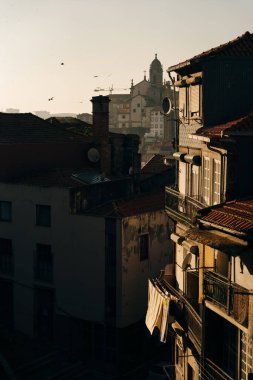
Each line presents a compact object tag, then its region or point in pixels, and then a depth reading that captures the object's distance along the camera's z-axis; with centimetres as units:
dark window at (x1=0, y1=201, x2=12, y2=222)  3847
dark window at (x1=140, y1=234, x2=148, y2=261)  3535
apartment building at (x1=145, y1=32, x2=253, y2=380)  1659
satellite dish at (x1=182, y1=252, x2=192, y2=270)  2281
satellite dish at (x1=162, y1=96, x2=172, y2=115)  2516
